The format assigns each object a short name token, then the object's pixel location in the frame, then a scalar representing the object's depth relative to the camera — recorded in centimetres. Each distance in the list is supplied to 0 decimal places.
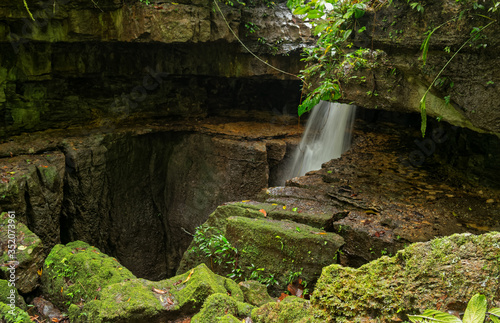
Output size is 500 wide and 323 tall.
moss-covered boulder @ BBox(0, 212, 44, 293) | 374
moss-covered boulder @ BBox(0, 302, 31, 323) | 274
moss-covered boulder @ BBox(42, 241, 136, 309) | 362
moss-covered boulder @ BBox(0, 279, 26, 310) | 328
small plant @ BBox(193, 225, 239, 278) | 416
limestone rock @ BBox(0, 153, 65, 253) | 552
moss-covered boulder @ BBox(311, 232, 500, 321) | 175
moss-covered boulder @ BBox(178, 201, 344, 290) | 378
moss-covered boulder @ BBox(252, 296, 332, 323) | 209
